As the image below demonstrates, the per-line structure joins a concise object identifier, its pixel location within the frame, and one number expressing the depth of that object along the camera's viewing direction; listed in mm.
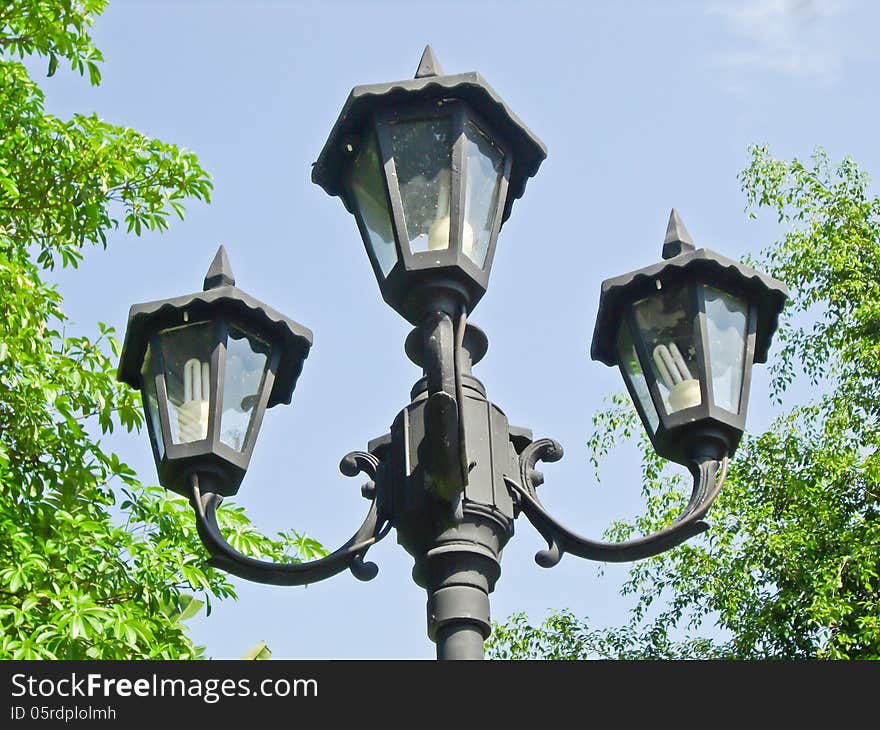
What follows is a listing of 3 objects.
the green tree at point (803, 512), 12656
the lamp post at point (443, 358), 3412
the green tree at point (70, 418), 7148
